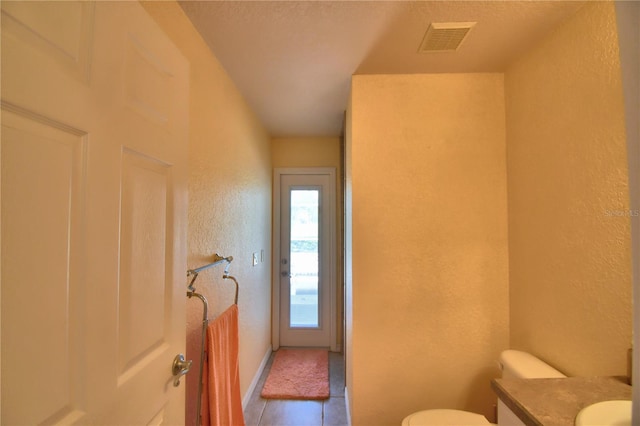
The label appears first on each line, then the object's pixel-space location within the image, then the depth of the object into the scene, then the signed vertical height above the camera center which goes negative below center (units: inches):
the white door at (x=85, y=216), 17.7 +0.4
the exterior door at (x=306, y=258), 122.2 -17.0
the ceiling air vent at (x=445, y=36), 51.4 +37.4
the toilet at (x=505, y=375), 49.4 -29.7
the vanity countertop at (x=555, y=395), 31.2 -22.6
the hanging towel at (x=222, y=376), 48.2 -30.3
